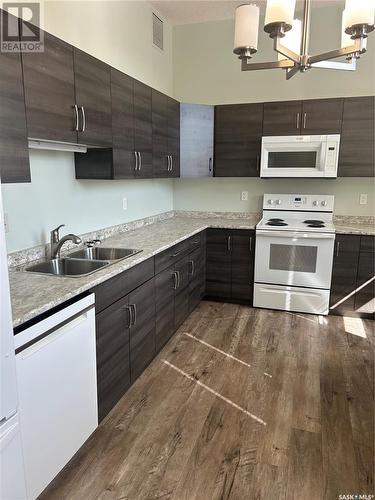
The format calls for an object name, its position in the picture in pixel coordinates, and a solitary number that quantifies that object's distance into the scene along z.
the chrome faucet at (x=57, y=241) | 2.28
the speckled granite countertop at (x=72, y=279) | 1.53
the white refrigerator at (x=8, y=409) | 1.19
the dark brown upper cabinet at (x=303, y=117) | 3.64
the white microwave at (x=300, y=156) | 3.61
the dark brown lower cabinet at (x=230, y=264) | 3.89
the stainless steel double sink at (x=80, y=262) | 2.27
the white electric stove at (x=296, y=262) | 3.63
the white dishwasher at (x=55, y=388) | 1.44
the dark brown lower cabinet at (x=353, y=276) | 3.55
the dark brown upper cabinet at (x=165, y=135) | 3.28
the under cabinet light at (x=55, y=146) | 2.12
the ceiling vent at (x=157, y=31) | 3.80
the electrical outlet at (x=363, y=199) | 3.97
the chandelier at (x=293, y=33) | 1.73
